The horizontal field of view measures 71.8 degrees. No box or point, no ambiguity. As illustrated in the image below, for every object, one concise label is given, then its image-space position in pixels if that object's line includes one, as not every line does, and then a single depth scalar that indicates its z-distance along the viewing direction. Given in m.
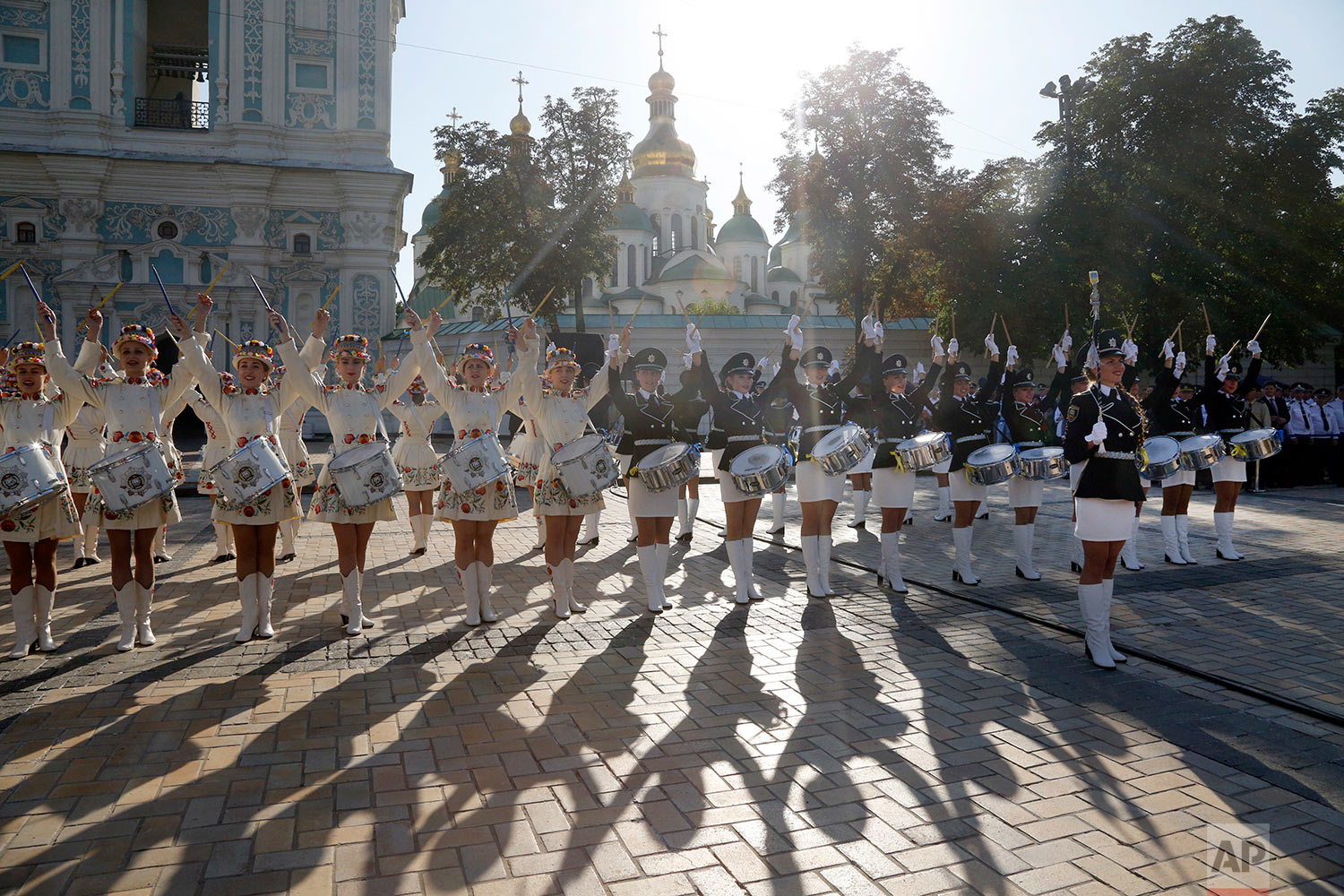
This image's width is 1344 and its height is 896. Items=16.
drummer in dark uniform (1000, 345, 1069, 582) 9.23
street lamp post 33.34
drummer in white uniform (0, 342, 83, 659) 6.29
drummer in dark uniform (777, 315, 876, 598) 8.38
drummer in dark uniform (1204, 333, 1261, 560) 10.29
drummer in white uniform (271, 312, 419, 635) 6.88
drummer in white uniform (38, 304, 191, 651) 6.49
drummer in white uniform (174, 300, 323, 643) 6.64
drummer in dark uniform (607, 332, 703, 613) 7.77
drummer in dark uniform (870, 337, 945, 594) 8.72
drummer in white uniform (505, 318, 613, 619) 7.48
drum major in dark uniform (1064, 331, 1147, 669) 6.35
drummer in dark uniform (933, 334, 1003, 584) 9.02
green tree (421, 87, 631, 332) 31.47
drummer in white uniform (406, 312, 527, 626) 7.12
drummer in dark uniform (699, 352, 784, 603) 8.28
